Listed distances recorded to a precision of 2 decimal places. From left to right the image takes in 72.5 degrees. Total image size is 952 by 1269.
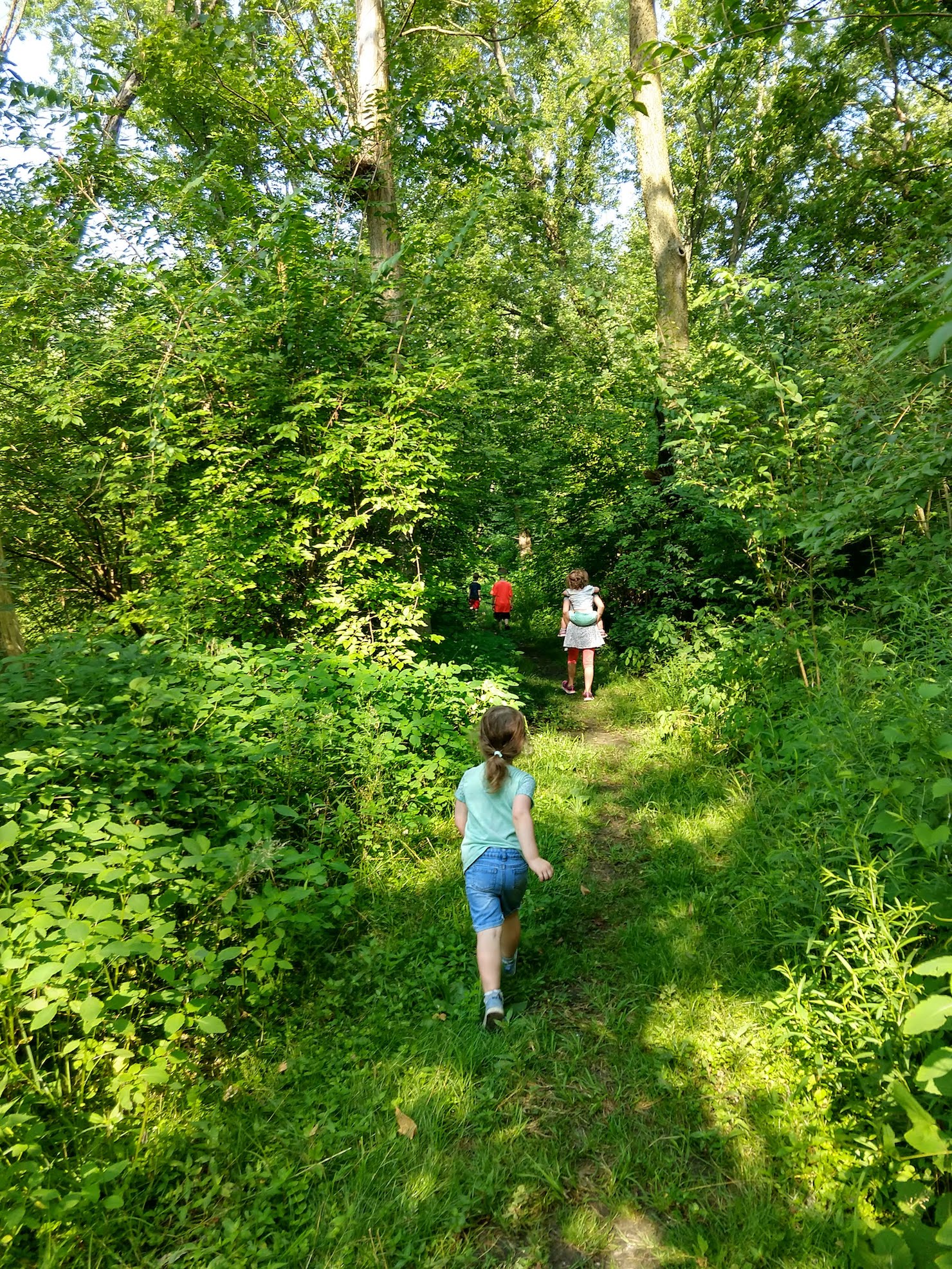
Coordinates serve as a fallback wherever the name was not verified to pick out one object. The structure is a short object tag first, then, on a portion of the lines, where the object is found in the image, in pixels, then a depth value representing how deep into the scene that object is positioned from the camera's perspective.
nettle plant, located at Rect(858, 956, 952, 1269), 1.51
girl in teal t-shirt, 3.03
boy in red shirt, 11.55
